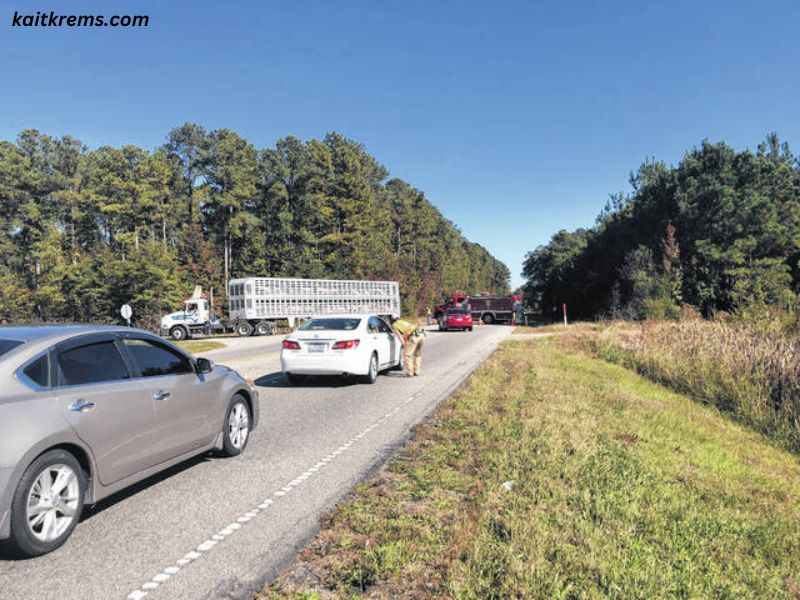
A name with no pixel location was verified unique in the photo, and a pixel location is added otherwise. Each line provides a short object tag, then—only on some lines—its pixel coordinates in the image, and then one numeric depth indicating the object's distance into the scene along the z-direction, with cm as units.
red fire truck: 5291
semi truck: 3597
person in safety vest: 1368
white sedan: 1152
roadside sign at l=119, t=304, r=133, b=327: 2578
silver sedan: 361
